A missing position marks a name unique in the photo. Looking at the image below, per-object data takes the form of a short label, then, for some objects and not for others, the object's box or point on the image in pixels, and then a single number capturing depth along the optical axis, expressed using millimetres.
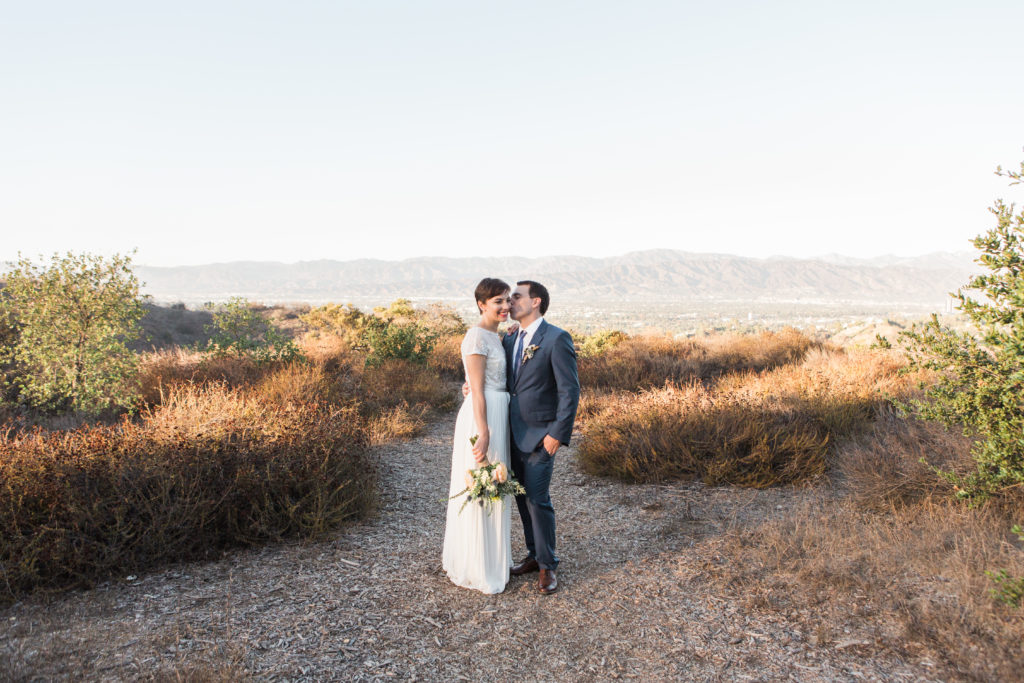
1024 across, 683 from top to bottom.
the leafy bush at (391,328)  13195
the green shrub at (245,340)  11328
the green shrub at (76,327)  7711
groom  3969
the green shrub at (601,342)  15594
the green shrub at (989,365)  3688
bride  3951
